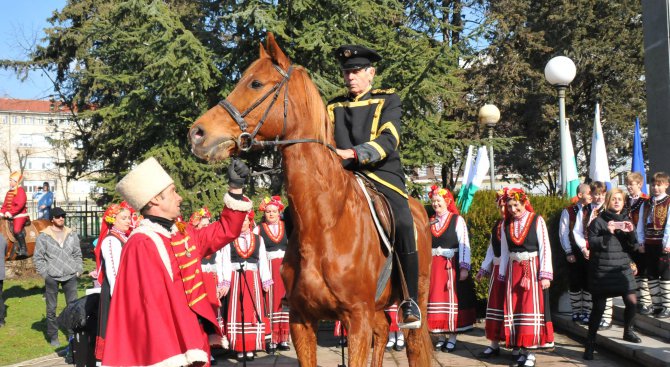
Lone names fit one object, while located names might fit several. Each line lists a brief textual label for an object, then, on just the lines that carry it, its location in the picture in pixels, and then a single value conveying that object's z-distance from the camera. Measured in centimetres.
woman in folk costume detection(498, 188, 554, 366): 861
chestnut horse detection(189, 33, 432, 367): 455
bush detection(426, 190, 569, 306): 1099
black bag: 630
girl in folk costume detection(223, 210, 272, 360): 1003
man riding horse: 532
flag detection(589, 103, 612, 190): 1288
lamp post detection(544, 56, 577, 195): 1238
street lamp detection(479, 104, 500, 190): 1766
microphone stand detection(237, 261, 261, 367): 978
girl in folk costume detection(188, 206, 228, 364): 950
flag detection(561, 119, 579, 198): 1266
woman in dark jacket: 845
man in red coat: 428
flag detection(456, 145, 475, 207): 1291
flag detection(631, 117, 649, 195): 1372
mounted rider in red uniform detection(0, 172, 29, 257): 1492
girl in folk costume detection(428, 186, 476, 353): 988
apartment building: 6919
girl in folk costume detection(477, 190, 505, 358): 909
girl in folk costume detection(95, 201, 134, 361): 577
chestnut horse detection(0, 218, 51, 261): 1479
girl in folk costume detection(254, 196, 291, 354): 1055
